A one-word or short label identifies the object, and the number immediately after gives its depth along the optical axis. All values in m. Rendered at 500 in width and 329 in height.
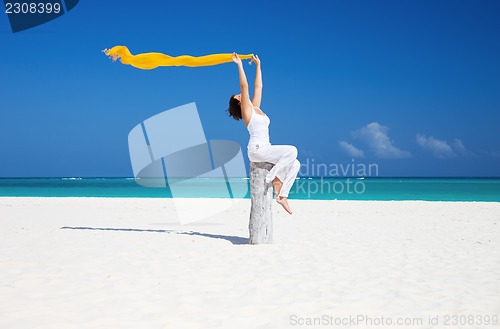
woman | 6.45
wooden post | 6.84
